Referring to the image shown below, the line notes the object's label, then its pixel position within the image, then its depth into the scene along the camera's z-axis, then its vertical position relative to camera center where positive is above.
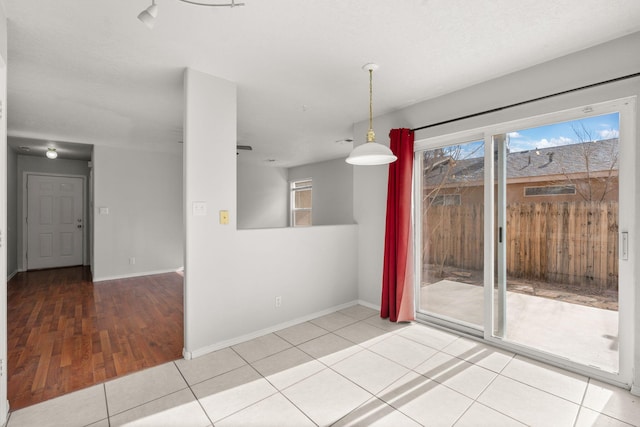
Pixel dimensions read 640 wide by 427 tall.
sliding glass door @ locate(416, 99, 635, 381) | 2.37 -0.21
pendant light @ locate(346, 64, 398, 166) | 2.49 +0.49
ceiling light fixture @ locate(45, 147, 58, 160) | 5.75 +1.16
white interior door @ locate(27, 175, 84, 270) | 6.51 -0.17
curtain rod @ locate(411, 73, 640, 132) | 2.24 +0.98
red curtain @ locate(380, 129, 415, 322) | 3.51 -0.21
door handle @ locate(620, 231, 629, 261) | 2.27 -0.26
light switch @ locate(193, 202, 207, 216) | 2.74 +0.04
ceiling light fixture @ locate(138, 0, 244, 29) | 1.63 +1.07
